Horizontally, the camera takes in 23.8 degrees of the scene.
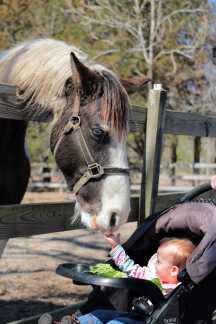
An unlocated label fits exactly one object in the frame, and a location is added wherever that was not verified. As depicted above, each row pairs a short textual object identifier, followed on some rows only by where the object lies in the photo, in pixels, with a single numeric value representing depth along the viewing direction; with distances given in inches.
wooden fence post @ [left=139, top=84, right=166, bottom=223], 137.2
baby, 96.0
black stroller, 85.1
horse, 100.0
